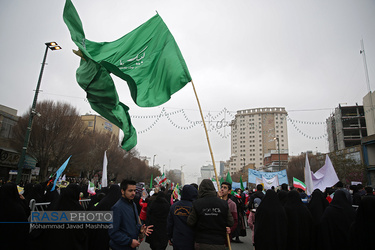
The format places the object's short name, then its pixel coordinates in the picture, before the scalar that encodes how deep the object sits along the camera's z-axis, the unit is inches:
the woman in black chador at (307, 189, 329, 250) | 226.2
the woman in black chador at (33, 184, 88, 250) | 154.1
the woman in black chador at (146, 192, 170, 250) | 226.2
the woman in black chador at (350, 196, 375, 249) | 134.3
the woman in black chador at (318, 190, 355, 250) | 178.2
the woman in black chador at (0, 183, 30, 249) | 169.0
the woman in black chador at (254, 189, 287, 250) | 190.5
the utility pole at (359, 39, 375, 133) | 1198.2
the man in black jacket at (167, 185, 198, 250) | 169.3
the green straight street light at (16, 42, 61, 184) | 503.1
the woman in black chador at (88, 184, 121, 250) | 183.3
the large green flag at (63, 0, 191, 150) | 222.1
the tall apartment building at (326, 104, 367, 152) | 2444.6
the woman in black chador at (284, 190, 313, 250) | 199.9
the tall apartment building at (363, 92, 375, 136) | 1599.5
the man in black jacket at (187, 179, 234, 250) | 155.4
